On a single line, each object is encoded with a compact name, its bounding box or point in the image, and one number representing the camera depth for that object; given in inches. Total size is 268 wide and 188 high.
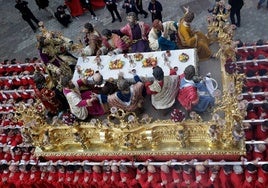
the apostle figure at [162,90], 415.5
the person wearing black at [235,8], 568.4
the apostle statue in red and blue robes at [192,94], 412.0
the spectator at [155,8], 596.7
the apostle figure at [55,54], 489.1
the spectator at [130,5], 630.5
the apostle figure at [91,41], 506.7
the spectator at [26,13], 697.0
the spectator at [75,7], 714.8
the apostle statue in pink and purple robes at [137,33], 509.7
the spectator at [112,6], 655.0
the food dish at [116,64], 486.3
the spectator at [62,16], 698.2
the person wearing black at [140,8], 645.7
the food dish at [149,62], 475.0
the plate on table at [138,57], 488.0
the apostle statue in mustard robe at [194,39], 470.3
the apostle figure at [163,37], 485.1
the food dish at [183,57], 465.1
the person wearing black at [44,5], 726.5
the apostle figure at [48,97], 447.2
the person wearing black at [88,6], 690.2
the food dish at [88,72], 488.5
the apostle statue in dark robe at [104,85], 433.1
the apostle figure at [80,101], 441.1
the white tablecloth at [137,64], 464.8
